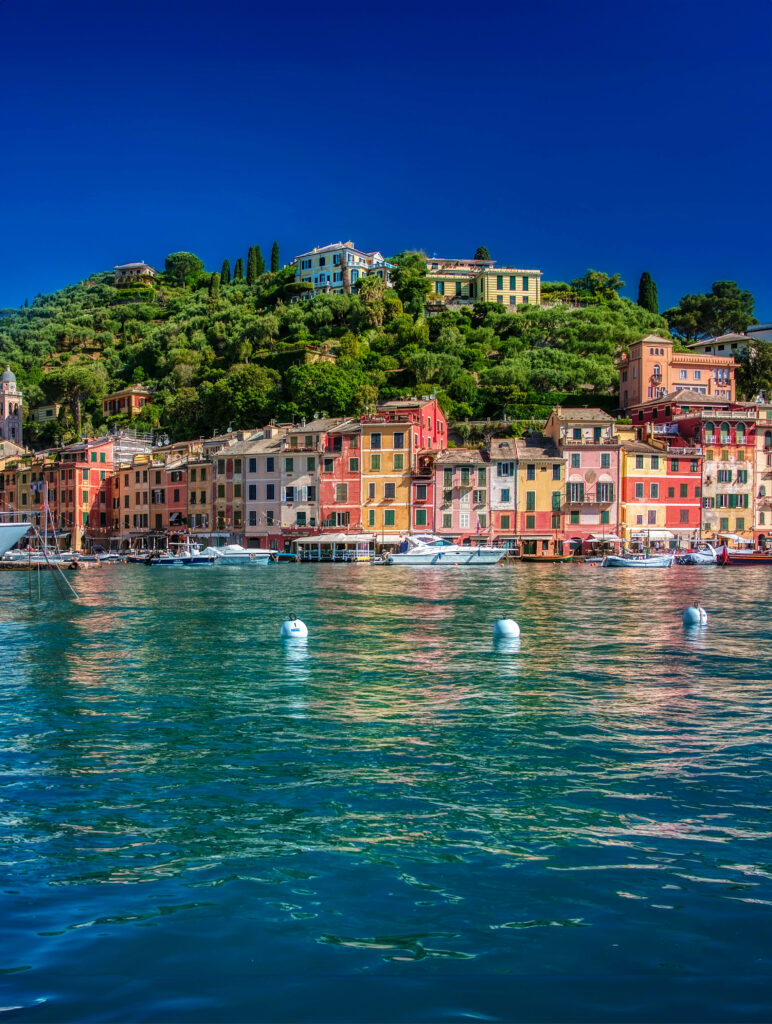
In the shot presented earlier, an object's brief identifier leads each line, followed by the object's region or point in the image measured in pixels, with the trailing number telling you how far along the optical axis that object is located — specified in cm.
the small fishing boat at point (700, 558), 5866
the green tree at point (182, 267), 15512
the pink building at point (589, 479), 6212
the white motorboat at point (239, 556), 5972
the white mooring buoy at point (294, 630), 2089
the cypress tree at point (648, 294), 10156
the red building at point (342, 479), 6384
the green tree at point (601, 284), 10169
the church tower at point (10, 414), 10131
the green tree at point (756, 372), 8131
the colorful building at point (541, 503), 6212
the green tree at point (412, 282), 9575
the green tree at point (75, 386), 9769
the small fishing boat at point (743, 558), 5712
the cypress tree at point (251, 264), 12688
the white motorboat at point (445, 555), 5350
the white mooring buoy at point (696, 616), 2408
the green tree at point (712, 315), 9900
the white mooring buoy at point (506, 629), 2083
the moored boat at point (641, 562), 5403
